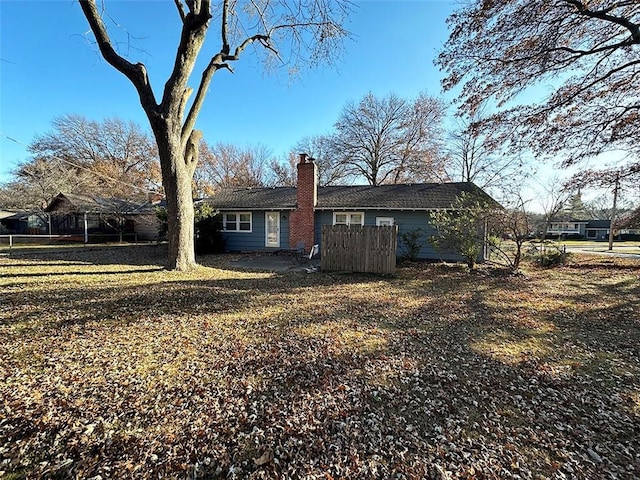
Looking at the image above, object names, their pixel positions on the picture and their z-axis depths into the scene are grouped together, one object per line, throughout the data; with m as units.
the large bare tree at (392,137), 26.48
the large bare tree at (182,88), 8.62
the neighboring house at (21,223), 27.73
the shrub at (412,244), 12.05
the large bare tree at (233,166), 32.66
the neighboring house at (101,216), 20.95
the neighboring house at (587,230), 47.47
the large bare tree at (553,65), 7.84
